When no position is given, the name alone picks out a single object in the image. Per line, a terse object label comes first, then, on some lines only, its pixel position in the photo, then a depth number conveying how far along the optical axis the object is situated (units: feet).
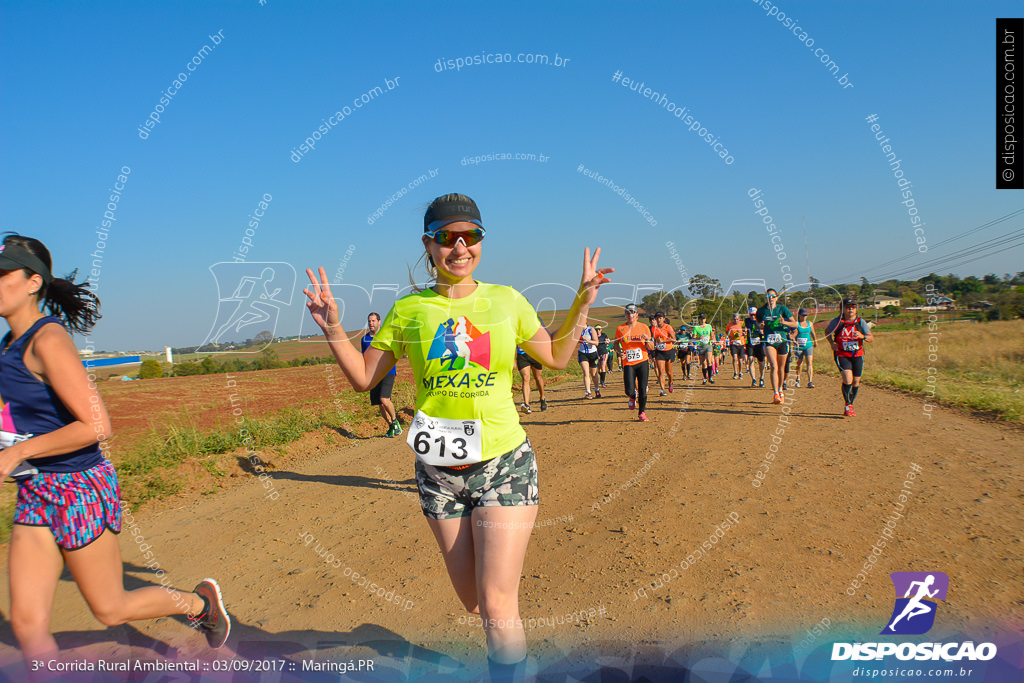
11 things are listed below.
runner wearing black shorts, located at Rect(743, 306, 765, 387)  44.32
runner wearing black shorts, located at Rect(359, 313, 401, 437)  31.71
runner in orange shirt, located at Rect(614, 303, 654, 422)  34.37
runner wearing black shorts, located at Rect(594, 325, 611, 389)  52.54
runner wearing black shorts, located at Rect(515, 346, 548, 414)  37.91
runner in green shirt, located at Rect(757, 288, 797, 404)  35.27
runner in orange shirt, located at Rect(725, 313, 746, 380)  57.78
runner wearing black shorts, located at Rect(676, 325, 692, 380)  61.04
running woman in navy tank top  7.73
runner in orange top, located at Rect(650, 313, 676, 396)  45.80
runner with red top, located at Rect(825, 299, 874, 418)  30.66
